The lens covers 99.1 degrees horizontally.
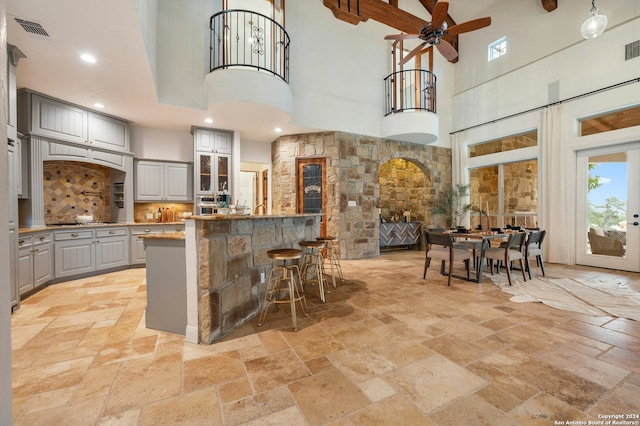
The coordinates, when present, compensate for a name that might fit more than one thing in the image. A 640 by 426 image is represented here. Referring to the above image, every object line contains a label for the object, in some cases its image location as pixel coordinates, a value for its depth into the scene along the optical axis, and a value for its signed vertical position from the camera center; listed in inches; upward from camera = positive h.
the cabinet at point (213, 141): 221.9 +58.5
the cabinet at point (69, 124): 155.7 +56.6
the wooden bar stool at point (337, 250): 161.4 -35.1
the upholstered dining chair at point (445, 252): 153.8 -25.0
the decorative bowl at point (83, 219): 183.8 -5.2
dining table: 159.8 -15.4
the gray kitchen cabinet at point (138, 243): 201.3 -23.7
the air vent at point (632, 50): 179.0 +106.2
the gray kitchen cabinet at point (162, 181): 216.1 +24.6
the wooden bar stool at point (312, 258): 126.2 -26.2
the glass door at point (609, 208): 185.2 +1.5
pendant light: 129.0 +88.4
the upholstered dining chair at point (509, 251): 156.6 -24.7
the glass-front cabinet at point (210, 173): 222.8 +31.2
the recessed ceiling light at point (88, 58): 127.7 +73.1
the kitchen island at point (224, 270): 88.7 -21.7
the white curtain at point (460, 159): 292.2 +55.0
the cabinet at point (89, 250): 163.9 -25.3
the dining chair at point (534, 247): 172.0 -24.1
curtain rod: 182.2 +85.7
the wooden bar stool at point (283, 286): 99.0 -36.4
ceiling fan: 148.9 +107.3
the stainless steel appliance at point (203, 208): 221.1 +2.4
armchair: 192.7 -25.2
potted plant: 291.3 +4.7
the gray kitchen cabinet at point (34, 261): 132.6 -26.0
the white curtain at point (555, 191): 210.8 +14.8
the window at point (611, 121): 183.9 +63.1
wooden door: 245.9 +22.3
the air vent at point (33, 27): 105.8 +73.6
